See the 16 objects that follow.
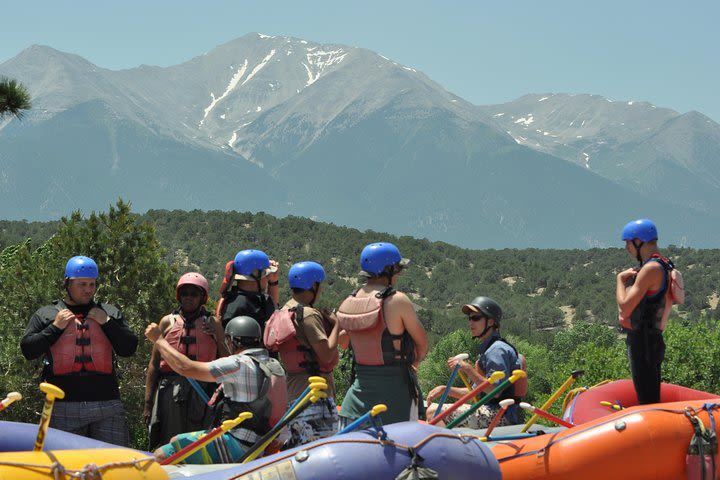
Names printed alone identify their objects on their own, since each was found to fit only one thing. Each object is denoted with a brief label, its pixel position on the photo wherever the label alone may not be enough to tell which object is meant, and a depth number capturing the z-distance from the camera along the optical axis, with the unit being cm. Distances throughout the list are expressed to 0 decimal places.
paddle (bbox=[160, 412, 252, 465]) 1183
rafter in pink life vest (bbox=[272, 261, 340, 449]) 1444
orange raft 1389
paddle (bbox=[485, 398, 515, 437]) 1304
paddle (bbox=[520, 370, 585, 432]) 1508
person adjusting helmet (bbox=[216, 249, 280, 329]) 1614
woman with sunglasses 1512
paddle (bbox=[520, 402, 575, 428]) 1346
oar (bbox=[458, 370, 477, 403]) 1708
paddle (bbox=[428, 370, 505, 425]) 1196
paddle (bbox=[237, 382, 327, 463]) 1183
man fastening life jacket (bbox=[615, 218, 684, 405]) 1513
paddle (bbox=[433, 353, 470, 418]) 1482
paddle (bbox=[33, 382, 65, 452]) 1016
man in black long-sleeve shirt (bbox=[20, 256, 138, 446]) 1469
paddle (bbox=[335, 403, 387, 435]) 1091
